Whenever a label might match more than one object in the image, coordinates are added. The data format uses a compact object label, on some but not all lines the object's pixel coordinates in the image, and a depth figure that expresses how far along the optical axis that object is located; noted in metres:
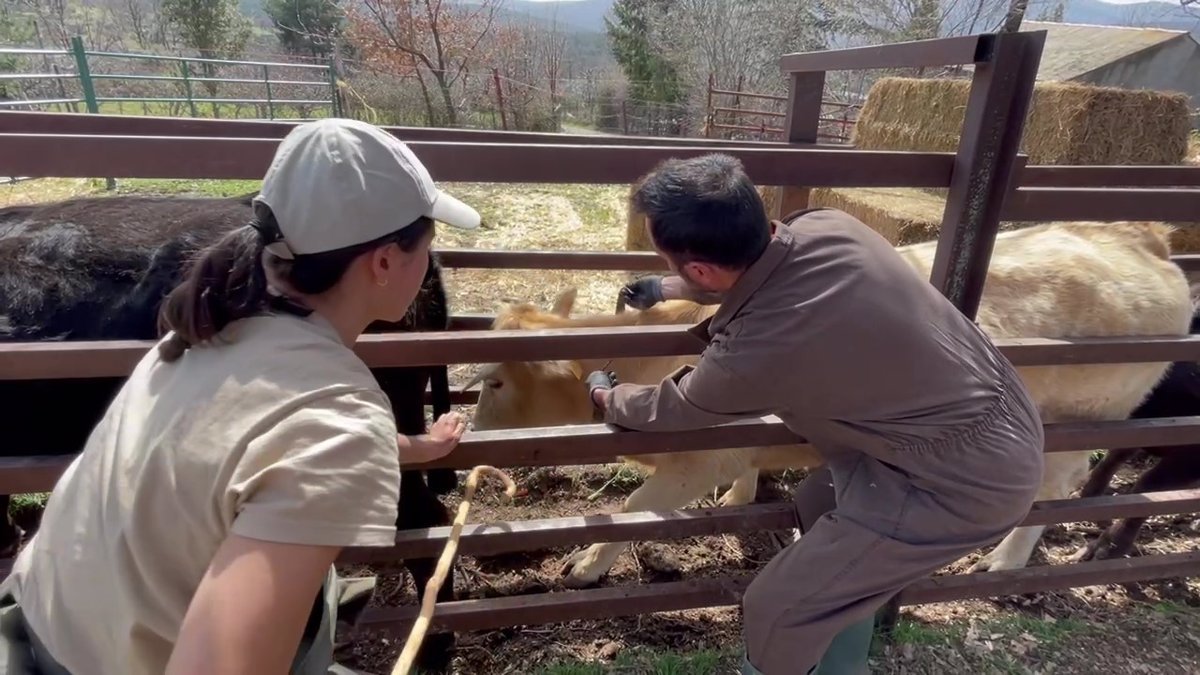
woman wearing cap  1.04
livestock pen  2.06
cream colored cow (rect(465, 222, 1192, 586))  3.47
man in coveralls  1.94
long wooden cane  1.22
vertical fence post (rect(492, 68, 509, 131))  19.54
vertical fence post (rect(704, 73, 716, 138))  17.20
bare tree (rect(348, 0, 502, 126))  21.09
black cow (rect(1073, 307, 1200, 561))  3.63
